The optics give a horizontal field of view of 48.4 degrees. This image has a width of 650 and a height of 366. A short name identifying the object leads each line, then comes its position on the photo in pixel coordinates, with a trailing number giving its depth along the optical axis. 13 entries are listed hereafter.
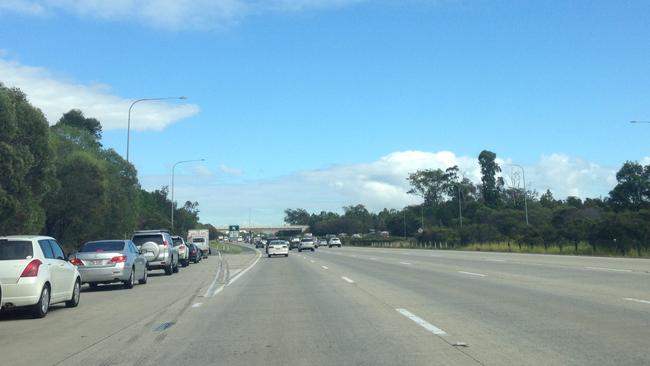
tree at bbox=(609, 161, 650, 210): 85.88
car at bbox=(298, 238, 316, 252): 81.94
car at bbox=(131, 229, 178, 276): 31.47
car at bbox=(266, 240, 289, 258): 61.22
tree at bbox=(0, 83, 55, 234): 32.16
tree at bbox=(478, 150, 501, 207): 136.25
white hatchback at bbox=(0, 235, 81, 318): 14.42
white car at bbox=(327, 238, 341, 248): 108.38
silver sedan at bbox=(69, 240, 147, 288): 22.50
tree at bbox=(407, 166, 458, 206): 155.00
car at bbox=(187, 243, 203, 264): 48.14
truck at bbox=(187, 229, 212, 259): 62.77
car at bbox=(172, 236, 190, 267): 41.41
